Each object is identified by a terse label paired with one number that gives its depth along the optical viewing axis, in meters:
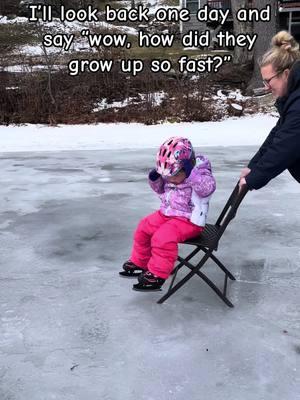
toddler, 2.95
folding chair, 2.85
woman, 2.59
